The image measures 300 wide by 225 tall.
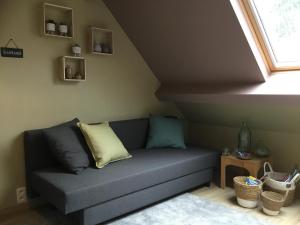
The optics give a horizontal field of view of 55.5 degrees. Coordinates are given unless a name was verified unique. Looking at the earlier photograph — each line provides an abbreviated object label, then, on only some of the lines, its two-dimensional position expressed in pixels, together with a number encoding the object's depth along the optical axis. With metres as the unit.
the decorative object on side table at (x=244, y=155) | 3.21
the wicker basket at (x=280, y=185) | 2.79
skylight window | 2.57
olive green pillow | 2.70
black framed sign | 2.56
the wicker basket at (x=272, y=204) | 2.63
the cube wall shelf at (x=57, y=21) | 2.76
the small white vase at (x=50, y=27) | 2.75
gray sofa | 2.23
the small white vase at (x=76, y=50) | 2.95
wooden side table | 3.08
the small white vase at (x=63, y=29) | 2.84
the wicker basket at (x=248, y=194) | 2.79
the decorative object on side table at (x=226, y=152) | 3.40
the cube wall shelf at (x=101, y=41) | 3.12
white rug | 2.51
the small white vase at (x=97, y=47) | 3.16
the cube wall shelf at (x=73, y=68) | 2.88
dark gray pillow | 2.51
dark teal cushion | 3.49
